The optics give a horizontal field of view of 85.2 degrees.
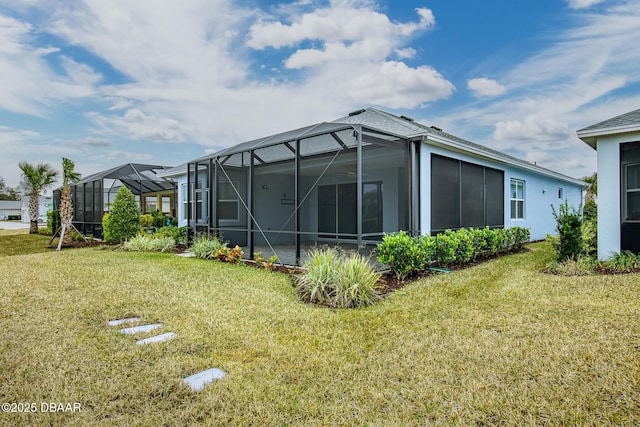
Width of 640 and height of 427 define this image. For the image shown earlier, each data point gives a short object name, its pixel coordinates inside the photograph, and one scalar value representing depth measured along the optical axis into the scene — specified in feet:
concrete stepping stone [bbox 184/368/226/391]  8.71
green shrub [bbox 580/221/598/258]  25.11
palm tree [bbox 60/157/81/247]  42.42
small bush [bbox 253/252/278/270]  26.09
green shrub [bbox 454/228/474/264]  26.22
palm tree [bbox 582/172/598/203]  75.87
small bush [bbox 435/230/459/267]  24.45
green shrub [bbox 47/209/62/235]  55.91
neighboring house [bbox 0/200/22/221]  173.78
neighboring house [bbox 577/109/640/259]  23.54
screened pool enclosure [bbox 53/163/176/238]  50.57
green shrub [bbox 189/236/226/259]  31.09
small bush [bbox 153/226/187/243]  41.11
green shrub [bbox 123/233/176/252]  36.83
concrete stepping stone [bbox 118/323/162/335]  12.53
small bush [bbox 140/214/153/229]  54.71
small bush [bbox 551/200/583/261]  23.88
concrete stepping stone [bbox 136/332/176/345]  11.55
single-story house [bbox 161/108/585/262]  26.63
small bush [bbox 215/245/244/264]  28.63
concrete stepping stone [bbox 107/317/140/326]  13.46
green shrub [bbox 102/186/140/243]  40.65
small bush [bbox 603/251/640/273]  21.75
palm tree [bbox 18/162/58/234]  60.03
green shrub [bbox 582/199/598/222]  49.44
